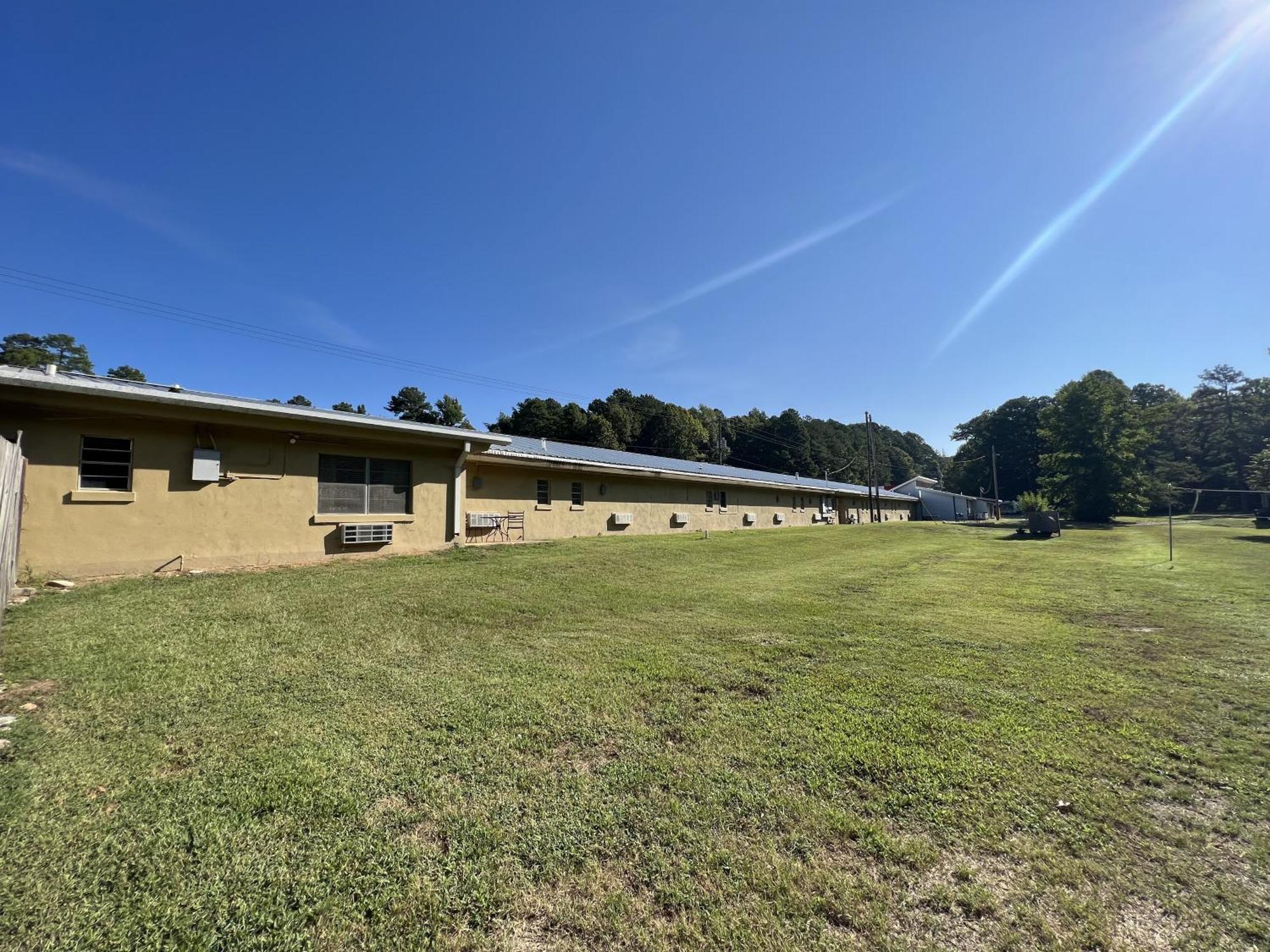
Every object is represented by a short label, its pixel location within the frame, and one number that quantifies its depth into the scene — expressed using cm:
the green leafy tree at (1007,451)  6919
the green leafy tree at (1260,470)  2900
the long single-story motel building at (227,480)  738
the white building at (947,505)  5388
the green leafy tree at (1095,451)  3331
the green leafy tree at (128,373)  4278
